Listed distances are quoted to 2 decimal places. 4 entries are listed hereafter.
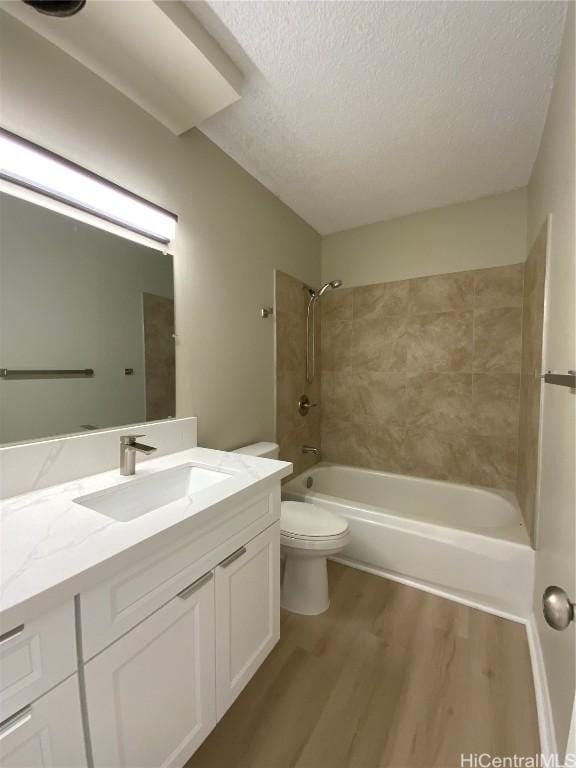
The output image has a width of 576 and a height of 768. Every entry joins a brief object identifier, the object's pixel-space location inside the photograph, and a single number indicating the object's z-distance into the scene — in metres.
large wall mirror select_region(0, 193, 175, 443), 0.94
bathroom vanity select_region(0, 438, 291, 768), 0.54
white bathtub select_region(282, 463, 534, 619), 1.53
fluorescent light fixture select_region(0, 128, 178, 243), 0.93
